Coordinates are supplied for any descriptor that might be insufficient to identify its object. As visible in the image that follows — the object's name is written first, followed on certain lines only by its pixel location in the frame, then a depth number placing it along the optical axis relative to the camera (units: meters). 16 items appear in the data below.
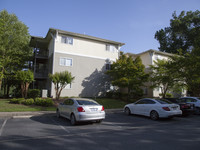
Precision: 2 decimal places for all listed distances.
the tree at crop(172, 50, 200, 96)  14.25
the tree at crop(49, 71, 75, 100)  14.78
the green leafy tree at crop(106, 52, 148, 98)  18.09
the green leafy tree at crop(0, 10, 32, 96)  18.86
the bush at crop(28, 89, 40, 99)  16.83
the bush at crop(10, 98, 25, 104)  13.08
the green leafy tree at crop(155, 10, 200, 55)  36.75
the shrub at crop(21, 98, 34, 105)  12.77
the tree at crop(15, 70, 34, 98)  14.72
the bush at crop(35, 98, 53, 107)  12.98
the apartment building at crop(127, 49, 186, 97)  23.70
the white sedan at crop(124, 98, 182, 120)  8.83
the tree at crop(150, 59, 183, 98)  16.29
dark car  10.73
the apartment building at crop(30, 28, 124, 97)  19.33
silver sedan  7.23
